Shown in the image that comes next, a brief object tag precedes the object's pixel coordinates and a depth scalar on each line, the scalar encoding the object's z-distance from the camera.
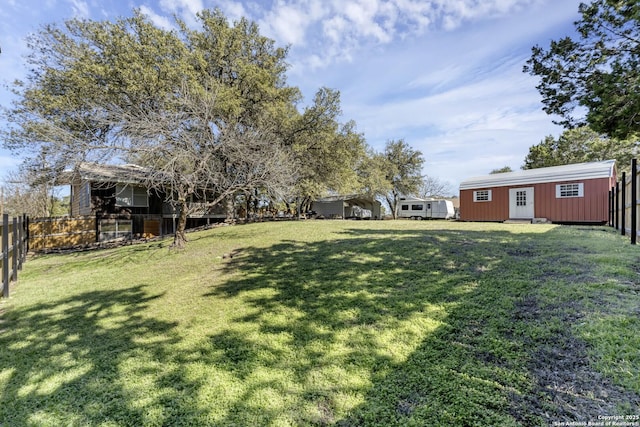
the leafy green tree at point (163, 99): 7.89
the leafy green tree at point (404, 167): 32.00
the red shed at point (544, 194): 13.19
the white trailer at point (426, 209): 28.92
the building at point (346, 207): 29.98
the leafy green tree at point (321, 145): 15.26
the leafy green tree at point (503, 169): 39.76
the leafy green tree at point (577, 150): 21.00
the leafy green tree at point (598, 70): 6.13
